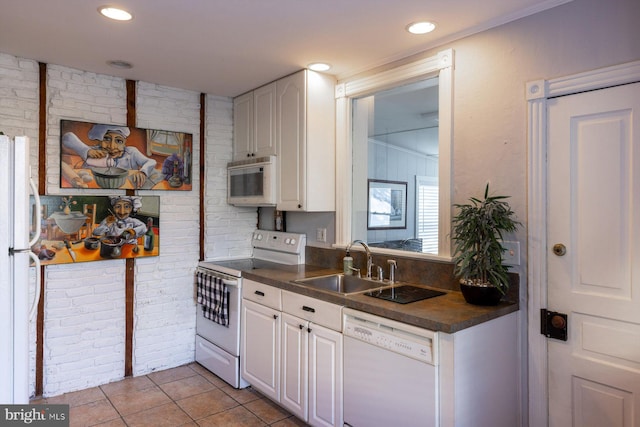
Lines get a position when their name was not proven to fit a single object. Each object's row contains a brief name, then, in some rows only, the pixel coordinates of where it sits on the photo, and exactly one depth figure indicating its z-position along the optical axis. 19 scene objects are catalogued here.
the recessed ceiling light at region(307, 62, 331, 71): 2.96
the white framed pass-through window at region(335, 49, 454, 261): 2.61
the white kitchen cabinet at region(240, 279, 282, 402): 2.80
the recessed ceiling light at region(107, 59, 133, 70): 2.95
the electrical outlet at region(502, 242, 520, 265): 2.20
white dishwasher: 1.88
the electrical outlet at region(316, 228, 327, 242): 3.37
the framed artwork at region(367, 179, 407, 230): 3.31
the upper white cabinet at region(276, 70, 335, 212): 3.08
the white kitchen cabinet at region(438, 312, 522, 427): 1.82
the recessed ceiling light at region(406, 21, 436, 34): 2.29
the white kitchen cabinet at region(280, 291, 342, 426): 2.35
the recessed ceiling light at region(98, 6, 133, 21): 2.15
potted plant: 2.08
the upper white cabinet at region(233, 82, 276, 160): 3.39
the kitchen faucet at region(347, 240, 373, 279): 2.88
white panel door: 1.85
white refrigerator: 1.64
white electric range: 3.17
